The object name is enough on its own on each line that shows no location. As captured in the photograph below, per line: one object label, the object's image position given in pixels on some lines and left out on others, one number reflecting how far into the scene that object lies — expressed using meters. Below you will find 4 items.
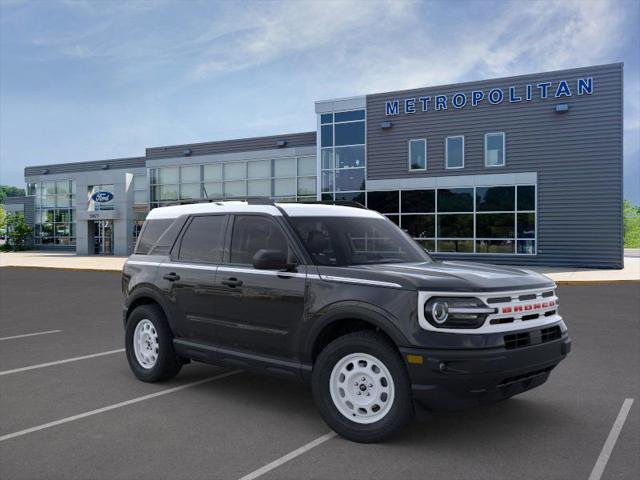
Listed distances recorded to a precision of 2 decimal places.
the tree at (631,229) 101.12
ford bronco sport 4.36
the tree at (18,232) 49.16
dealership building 24.44
